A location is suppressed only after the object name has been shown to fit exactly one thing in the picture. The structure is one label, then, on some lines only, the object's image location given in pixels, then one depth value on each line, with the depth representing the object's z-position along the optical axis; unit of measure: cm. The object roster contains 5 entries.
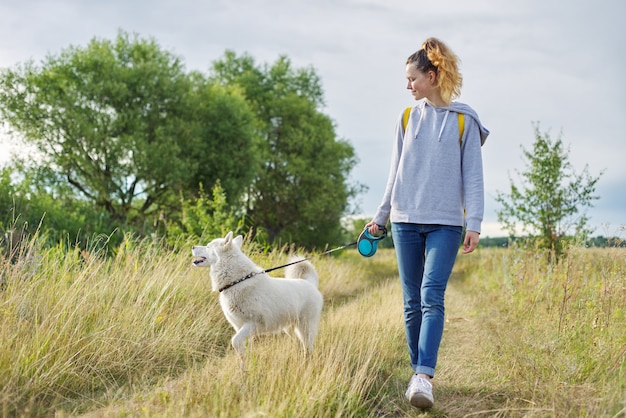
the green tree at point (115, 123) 2125
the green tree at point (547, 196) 1323
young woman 364
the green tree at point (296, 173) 2994
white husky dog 458
